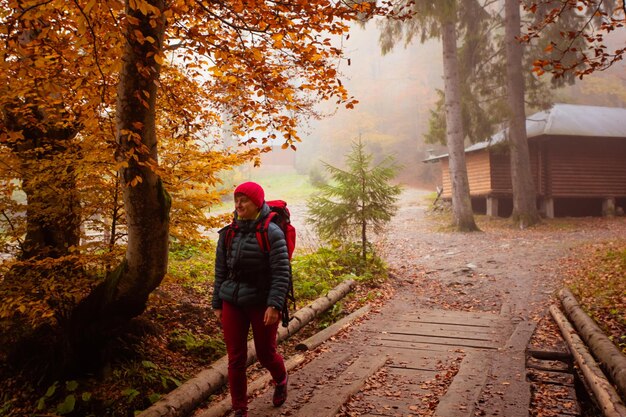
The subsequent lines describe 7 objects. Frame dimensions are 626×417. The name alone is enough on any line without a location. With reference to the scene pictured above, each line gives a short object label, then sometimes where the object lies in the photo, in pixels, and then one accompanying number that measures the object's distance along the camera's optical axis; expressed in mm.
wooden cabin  22125
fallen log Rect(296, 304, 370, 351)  6043
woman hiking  3863
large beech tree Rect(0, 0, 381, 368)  4008
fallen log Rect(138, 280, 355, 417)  4113
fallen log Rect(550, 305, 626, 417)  4008
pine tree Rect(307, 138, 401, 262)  10438
